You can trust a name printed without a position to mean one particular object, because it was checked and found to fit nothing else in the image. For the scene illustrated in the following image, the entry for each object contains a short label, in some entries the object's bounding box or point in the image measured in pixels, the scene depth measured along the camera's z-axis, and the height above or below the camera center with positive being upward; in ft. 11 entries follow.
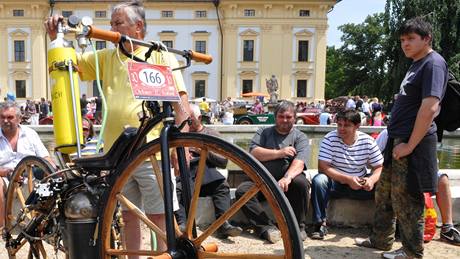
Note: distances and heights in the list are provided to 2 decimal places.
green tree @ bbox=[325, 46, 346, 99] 192.03 +9.34
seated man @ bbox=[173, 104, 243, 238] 14.19 -2.96
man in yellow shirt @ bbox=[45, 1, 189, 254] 8.35 -0.15
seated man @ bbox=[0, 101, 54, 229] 13.66 -1.59
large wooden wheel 5.63 -1.50
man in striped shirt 14.34 -2.21
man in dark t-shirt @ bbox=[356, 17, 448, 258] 10.07 -0.85
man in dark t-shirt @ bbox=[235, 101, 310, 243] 13.92 -2.12
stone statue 111.75 +1.78
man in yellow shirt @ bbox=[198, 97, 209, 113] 73.71 -2.48
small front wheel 8.96 -2.63
